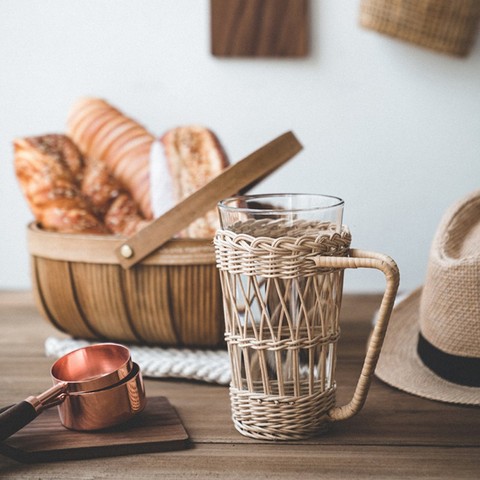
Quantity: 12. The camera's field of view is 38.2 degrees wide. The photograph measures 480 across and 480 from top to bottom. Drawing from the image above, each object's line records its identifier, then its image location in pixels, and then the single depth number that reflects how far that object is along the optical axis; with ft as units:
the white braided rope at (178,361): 3.10
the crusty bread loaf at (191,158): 3.68
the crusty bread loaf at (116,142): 3.87
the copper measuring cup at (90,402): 2.40
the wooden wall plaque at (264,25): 5.04
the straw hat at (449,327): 2.80
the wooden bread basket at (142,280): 3.16
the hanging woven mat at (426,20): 4.64
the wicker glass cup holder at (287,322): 2.33
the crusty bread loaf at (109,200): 3.73
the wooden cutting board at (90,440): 2.38
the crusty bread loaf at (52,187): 3.56
